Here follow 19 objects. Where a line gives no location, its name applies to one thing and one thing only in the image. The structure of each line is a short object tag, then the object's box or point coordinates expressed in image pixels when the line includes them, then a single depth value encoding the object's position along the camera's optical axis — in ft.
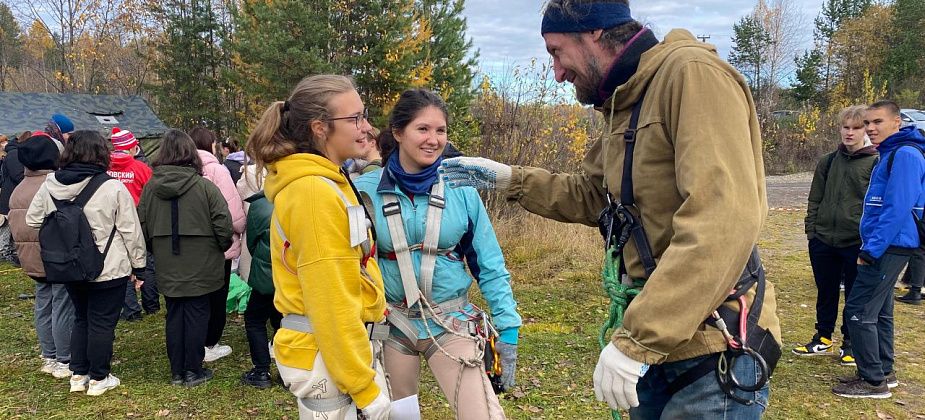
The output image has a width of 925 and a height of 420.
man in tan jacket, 4.43
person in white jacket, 13.74
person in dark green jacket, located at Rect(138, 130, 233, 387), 14.51
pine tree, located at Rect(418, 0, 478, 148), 46.83
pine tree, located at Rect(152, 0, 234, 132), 65.21
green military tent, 44.88
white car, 61.70
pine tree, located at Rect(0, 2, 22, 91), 98.43
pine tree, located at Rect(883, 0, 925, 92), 100.37
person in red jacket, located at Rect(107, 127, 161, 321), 18.57
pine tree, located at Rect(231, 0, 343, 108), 43.34
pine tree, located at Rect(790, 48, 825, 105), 108.78
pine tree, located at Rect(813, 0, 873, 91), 109.81
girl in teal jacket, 8.52
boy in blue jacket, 13.39
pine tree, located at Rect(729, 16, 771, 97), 113.09
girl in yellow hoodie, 6.76
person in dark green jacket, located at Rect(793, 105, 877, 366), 15.29
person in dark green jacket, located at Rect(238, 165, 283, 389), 14.19
